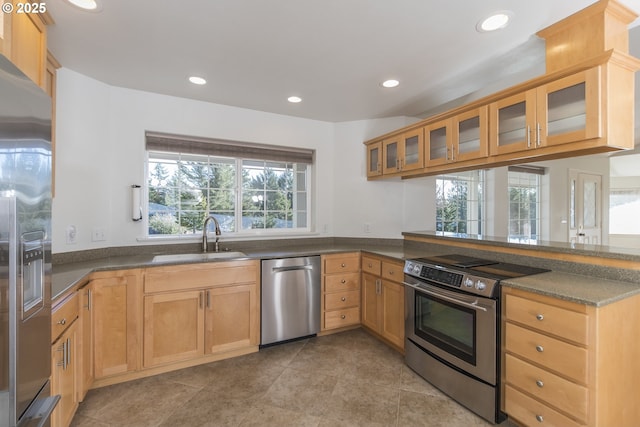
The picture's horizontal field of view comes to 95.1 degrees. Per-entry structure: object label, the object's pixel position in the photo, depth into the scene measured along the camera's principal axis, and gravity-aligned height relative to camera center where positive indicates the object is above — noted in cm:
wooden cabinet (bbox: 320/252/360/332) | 302 -82
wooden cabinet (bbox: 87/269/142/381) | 213 -80
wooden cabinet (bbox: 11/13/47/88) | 136 +86
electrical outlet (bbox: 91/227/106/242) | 252 -18
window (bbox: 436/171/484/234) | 431 +16
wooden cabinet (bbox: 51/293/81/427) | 148 -80
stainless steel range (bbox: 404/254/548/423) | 179 -79
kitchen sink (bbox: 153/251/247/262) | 251 -39
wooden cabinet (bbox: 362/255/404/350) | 267 -83
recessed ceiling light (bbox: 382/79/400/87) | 261 +118
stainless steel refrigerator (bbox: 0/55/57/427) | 86 -12
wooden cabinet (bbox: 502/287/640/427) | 139 -77
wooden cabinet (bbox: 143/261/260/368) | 231 -85
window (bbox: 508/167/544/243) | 482 +20
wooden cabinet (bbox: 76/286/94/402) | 189 -89
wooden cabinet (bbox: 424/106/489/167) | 225 +64
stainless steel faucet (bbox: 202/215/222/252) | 295 -20
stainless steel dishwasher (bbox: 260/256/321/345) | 273 -82
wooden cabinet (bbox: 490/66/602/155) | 164 +62
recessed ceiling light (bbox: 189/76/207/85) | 254 +118
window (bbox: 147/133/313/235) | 299 +31
